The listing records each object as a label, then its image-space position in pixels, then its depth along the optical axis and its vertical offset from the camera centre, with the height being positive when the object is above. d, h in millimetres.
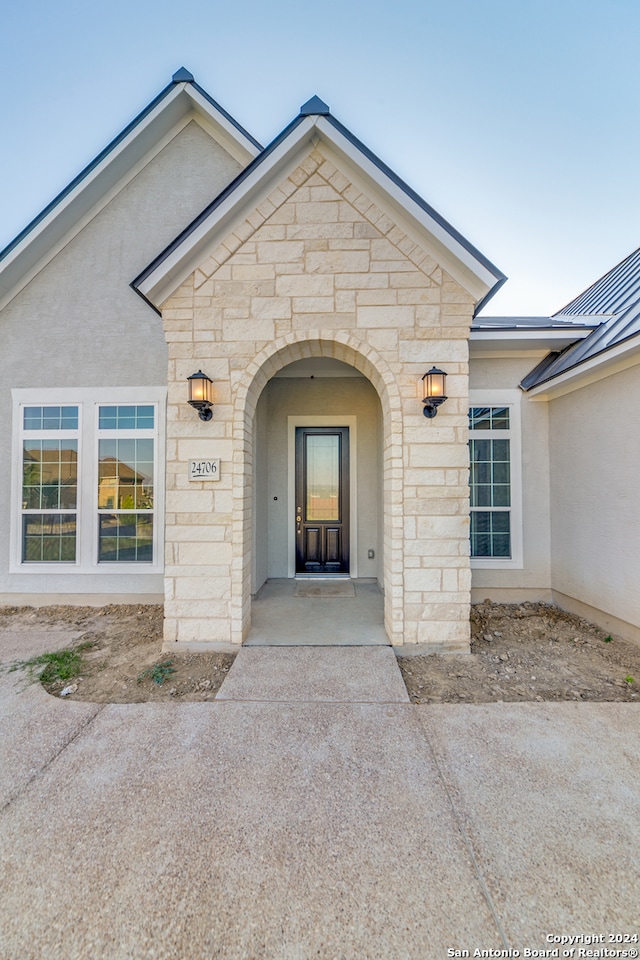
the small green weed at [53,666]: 3830 -1781
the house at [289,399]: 4094 +1264
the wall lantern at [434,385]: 3904 +1069
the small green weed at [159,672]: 3685 -1730
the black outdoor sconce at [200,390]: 3986 +1056
